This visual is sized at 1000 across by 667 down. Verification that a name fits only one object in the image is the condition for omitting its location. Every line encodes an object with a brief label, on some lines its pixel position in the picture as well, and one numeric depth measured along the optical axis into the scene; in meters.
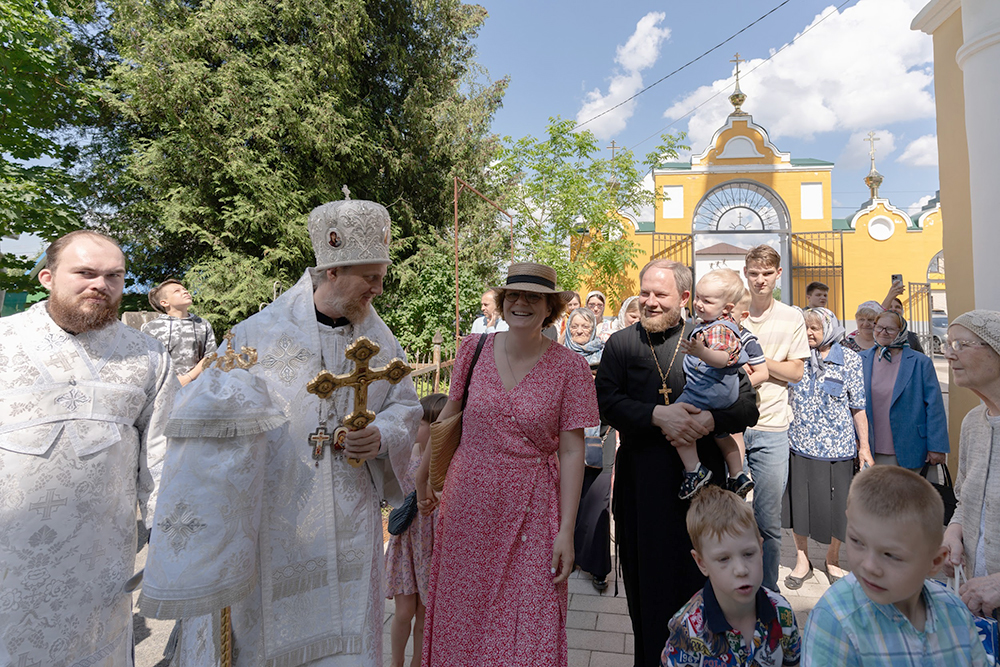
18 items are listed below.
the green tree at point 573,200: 16.17
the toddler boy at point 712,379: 2.66
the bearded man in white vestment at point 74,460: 2.34
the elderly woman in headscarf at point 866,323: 5.58
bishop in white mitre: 2.12
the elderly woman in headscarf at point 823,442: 4.52
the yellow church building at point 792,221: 22.16
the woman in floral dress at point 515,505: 2.50
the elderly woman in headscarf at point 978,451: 2.22
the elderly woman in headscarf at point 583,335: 6.14
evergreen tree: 15.73
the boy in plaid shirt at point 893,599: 1.69
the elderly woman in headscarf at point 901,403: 4.55
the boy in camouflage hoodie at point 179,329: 5.44
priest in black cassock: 2.74
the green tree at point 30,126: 10.96
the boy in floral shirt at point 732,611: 2.14
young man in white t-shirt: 3.62
